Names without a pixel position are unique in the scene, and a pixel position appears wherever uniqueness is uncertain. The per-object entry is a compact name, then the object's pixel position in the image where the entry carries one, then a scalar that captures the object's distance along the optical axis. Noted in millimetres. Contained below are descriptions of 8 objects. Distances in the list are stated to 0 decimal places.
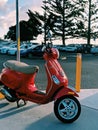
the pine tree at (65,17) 31549
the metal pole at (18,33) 4891
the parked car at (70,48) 25912
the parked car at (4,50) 21039
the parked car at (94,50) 24909
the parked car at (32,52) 17252
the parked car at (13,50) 18572
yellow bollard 4823
